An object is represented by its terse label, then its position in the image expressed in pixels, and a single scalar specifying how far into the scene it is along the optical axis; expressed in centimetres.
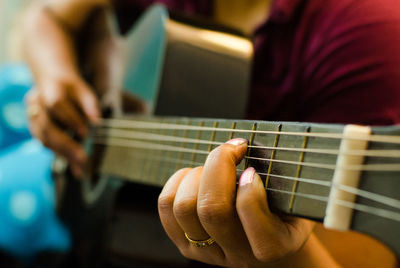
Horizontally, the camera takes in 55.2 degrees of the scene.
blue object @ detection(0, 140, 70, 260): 90
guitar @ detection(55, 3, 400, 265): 27
